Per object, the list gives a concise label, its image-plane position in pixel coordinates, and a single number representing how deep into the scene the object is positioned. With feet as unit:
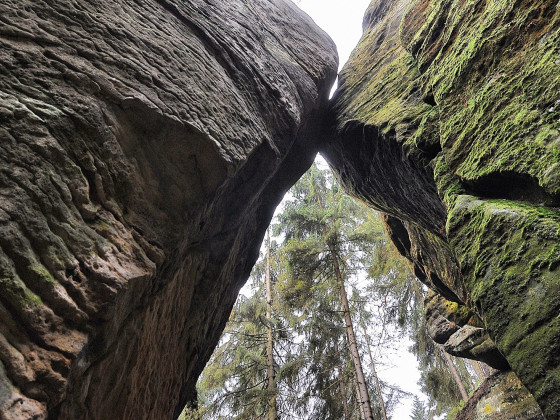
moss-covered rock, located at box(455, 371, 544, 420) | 21.15
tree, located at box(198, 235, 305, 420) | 30.55
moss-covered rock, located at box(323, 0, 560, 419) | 7.18
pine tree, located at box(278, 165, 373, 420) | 36.62
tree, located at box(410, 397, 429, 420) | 112.88
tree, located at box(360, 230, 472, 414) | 41.44
